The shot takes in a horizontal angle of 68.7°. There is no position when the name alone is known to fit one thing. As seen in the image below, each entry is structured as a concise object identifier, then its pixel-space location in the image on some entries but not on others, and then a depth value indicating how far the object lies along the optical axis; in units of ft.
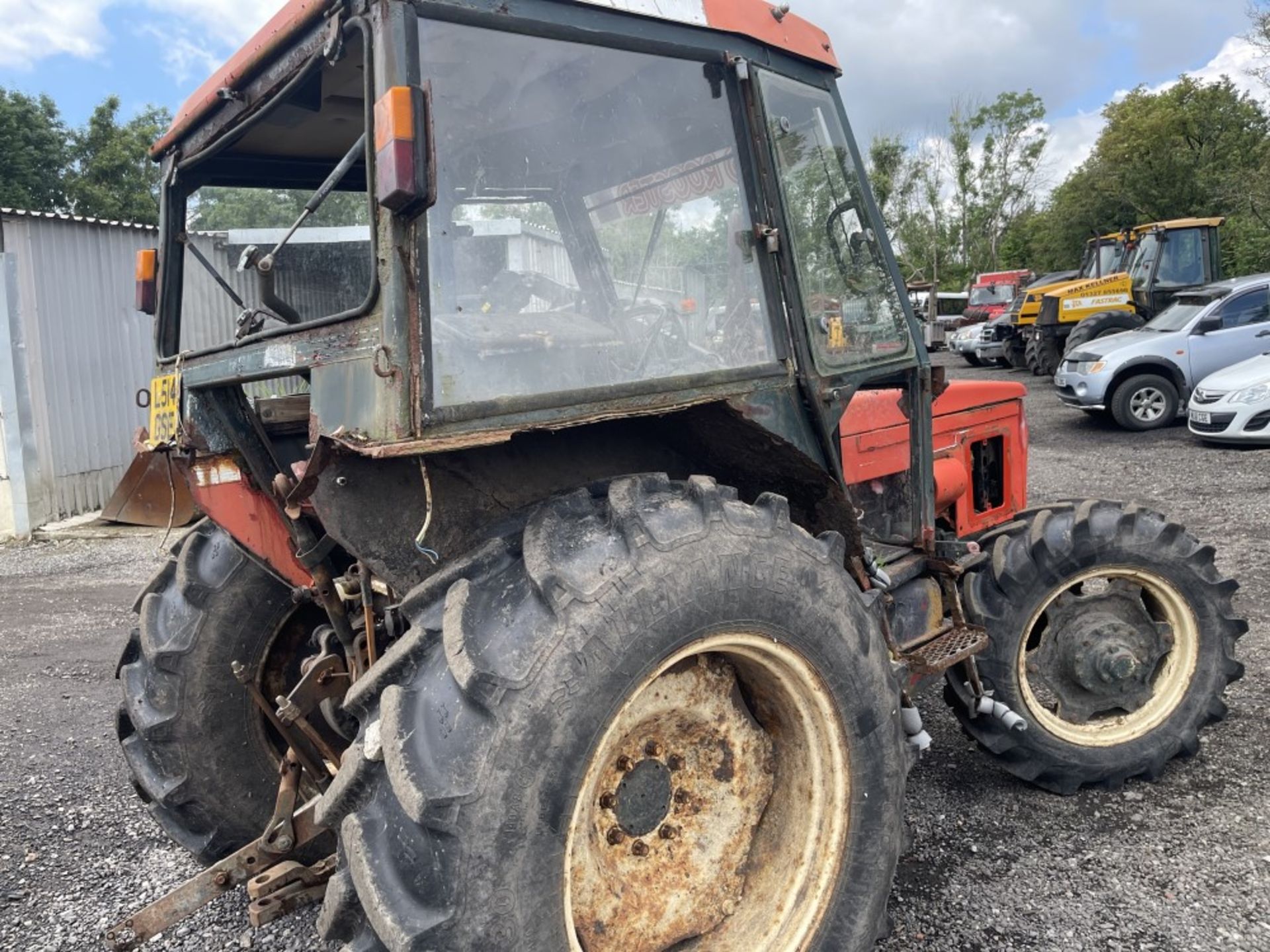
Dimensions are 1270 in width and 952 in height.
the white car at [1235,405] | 31.83
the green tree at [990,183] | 131.44
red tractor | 5.45
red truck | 81.92
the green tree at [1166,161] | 87.40
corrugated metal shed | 28.94
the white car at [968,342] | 67.10
